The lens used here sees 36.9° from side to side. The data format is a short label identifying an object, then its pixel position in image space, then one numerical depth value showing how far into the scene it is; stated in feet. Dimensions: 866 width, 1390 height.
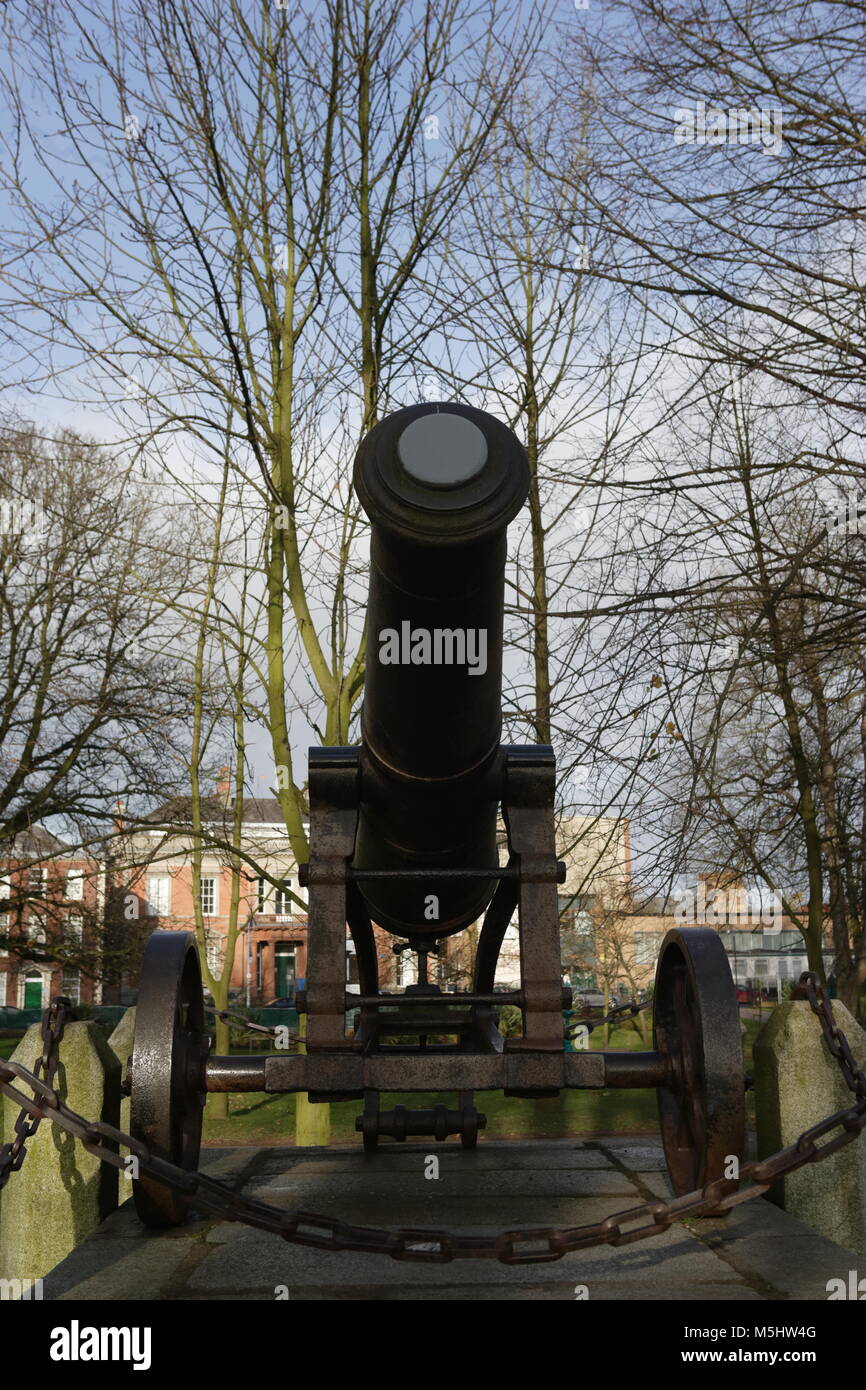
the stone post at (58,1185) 14.47
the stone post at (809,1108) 14.96
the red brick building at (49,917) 55.23
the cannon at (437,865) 11.16
